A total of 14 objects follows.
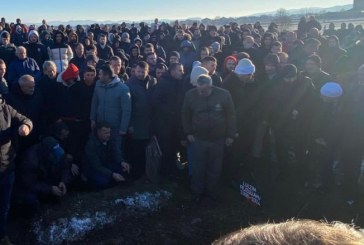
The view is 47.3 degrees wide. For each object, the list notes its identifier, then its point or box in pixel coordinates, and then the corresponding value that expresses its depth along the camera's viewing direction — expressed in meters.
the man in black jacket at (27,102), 5.64
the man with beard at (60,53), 9.88
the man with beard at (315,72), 6.86
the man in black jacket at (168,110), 6.59
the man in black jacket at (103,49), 11.69
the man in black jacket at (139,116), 6.61
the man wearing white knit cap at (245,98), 6.56
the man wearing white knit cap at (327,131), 6.24
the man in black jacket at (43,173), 5.28
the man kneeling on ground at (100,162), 6.04
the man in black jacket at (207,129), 5.77
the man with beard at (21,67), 8.20
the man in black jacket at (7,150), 4.57
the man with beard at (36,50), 10.66
